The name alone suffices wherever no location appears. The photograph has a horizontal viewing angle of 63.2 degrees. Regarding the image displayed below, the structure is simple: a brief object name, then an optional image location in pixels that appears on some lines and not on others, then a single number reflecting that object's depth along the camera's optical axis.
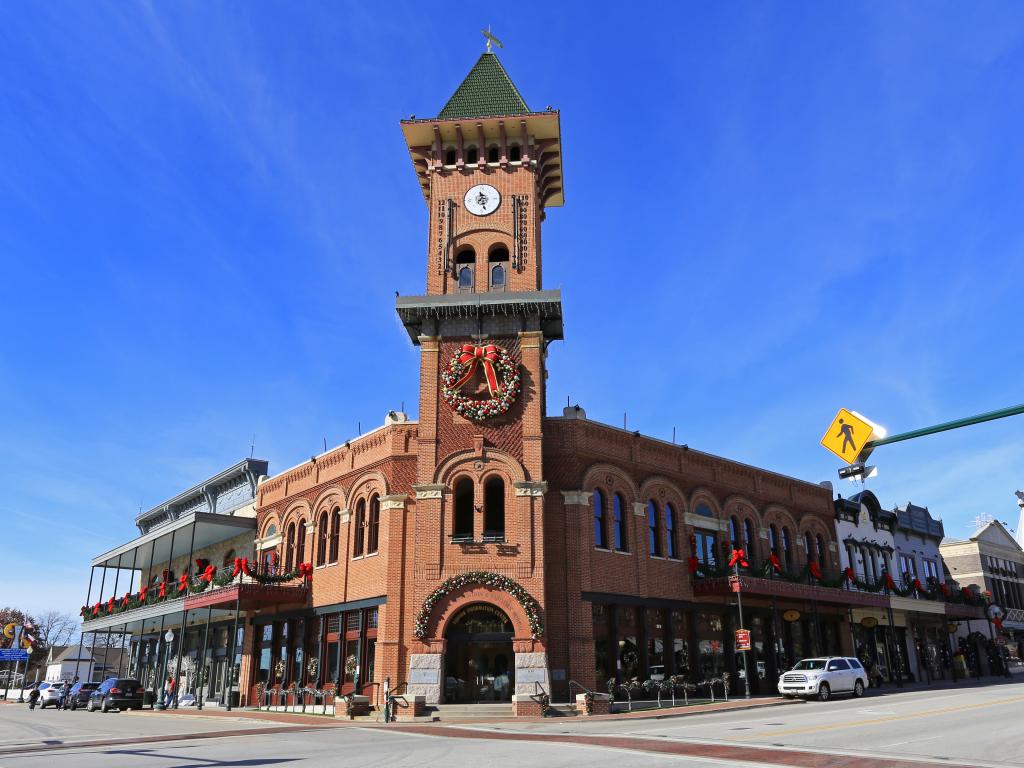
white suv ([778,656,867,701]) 31.08
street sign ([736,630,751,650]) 30.33
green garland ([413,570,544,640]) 27.80
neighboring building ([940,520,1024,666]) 58.12
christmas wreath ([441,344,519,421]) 30.72
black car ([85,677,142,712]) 36.69
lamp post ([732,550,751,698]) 33.14
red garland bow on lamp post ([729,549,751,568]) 33.72
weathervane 40.28
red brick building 28.59
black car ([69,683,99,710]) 41.06
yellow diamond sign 12.16
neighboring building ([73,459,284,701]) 36.00
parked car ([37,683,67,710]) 44.09
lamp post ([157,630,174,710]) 43.81
